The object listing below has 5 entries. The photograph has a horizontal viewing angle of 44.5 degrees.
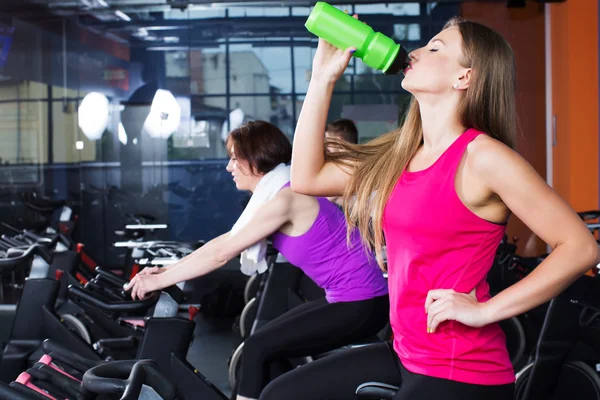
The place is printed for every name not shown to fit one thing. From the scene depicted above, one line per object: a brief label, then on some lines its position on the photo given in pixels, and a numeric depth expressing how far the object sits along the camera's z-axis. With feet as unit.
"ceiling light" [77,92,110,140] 26.81
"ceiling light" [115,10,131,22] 26.61
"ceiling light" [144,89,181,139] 26.71
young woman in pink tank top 4.35
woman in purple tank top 7.71
